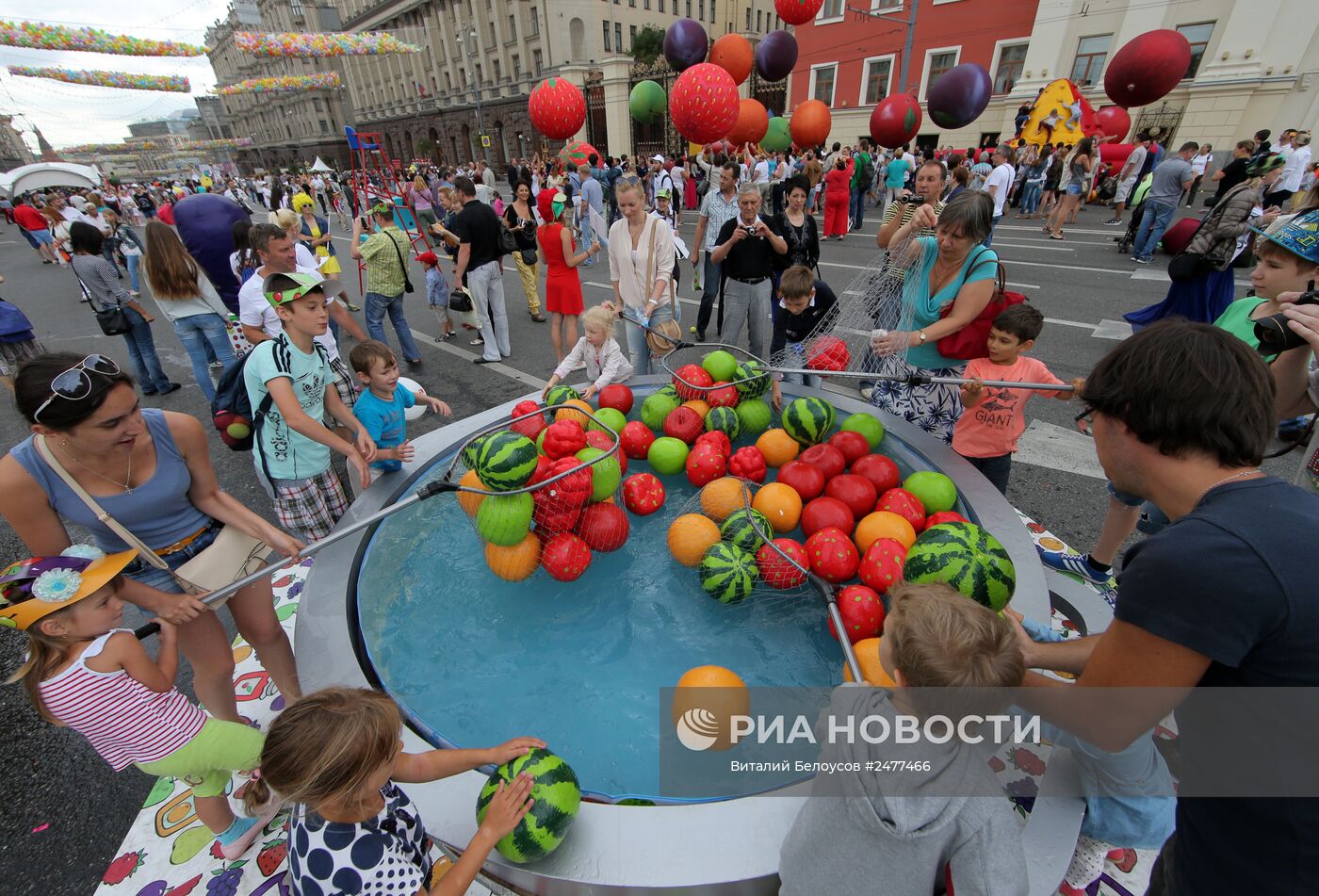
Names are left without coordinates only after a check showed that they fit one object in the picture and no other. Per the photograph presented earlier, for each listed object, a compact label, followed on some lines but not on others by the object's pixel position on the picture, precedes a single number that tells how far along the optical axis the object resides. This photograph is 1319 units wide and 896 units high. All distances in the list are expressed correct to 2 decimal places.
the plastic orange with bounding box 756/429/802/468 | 4.18
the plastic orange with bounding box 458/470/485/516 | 3.32
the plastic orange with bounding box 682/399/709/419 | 4.48
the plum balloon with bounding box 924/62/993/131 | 10.20
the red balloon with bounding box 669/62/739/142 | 8.02
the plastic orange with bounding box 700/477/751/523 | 3.47
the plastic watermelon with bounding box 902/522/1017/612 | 2.57
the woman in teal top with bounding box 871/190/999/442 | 3.48
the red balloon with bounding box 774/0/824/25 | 11.80
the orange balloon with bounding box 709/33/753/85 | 11.56
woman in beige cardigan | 5.19
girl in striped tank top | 1.77
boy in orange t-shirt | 3.47
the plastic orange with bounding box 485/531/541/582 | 3.21
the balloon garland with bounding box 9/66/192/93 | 37.34
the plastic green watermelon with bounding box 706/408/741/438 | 4.30
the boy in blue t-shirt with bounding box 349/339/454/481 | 3.80
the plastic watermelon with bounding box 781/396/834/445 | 4.12
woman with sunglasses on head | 1.99
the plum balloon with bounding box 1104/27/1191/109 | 9.60
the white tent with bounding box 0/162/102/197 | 17.55
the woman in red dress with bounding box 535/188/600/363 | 6.69
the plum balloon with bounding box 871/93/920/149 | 10.41
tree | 40.56
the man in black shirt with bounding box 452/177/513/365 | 7.14
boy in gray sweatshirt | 1.31
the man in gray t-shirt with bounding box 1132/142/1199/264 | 10.41
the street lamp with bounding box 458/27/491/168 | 56.24
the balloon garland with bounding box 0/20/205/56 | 30.03
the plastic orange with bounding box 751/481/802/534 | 3.54
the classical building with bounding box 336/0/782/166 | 42.47
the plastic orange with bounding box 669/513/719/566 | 3.26
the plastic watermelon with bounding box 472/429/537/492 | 3.05
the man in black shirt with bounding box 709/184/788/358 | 5.82
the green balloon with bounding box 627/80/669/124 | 14.48
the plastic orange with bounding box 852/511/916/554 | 3.19
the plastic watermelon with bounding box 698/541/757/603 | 3.01
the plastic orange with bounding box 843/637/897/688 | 2.43
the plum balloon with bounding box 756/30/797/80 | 12.46
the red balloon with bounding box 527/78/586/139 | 9.17
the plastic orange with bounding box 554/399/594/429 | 3.82
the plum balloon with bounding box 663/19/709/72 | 11.38
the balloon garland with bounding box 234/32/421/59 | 33.41
